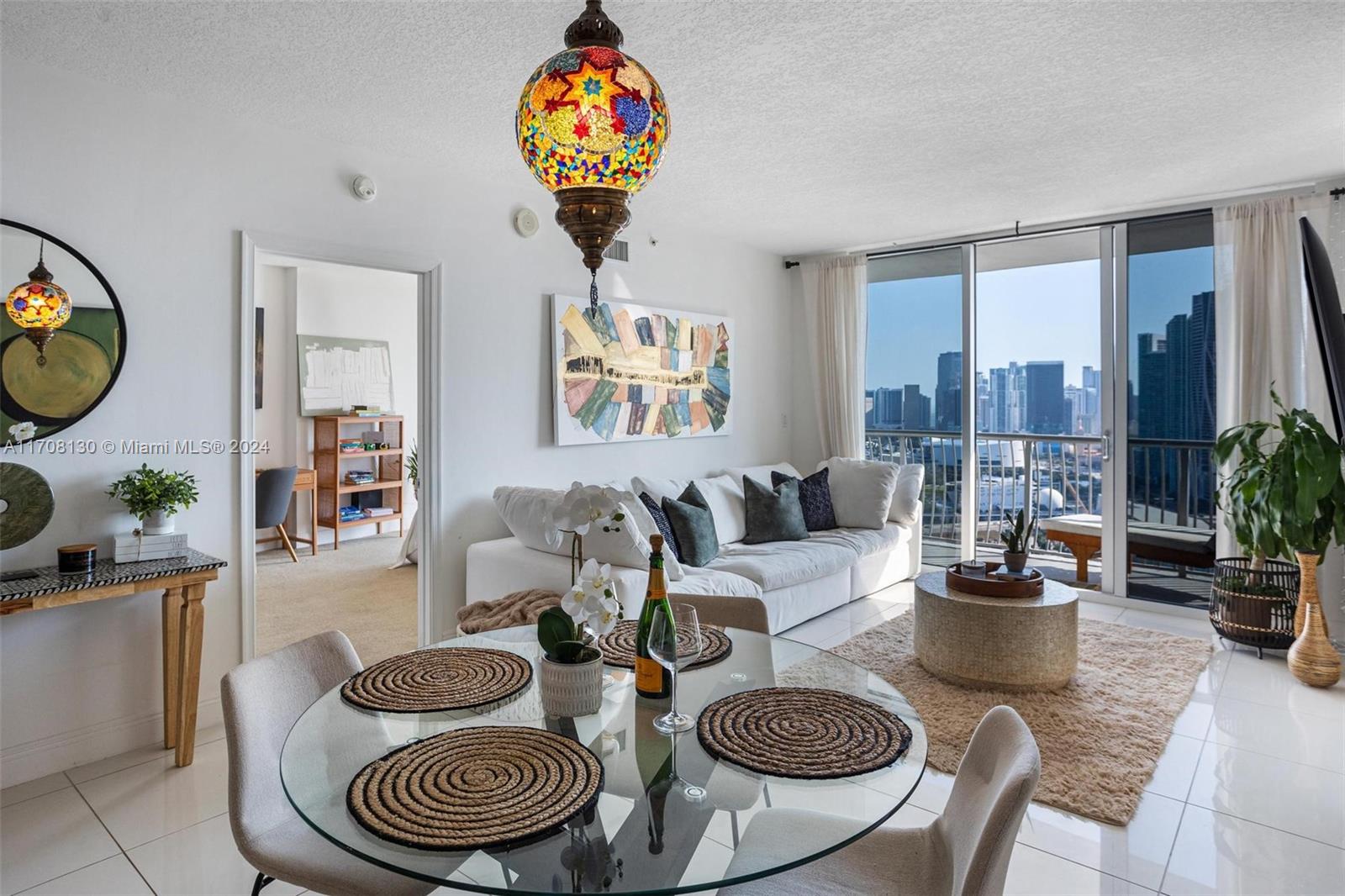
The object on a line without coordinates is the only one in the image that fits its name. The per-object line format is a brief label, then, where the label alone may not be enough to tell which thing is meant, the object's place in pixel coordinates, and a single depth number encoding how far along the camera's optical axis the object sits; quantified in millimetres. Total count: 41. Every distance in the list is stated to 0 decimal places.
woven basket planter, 3773
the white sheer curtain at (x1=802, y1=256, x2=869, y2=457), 5855
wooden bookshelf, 6816
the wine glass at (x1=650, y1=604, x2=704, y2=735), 1391
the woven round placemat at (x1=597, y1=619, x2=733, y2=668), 1808
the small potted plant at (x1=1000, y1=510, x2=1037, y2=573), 3545
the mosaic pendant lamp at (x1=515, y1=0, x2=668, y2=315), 1317
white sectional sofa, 3553
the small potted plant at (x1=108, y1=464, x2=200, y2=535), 2727
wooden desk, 6586
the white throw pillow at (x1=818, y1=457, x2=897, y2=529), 5215
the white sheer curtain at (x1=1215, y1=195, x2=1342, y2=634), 4098
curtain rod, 4277
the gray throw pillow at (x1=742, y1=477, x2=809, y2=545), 4777
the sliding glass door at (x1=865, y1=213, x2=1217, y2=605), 4664
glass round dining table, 1034
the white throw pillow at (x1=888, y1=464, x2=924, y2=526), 5418
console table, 2600
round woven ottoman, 3244
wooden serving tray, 3371
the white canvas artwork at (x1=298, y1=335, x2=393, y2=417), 6875
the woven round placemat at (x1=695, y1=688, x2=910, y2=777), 1279
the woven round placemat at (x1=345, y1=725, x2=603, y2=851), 1068
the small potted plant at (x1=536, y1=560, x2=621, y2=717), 1440
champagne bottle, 1494
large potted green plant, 3408
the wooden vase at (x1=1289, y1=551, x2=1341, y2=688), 3408
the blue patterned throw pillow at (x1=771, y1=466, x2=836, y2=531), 5133
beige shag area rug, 2533
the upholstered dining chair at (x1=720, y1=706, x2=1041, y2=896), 1084
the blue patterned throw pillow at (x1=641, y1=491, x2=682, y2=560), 4039
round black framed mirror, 2549
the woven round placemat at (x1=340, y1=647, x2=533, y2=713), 1527
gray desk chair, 5758
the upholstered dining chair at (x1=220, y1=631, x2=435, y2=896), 1411
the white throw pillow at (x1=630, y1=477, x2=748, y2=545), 4469
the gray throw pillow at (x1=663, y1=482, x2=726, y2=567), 4055
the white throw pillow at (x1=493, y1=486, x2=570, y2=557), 3654
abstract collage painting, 4395
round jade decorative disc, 2555
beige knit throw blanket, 3186
